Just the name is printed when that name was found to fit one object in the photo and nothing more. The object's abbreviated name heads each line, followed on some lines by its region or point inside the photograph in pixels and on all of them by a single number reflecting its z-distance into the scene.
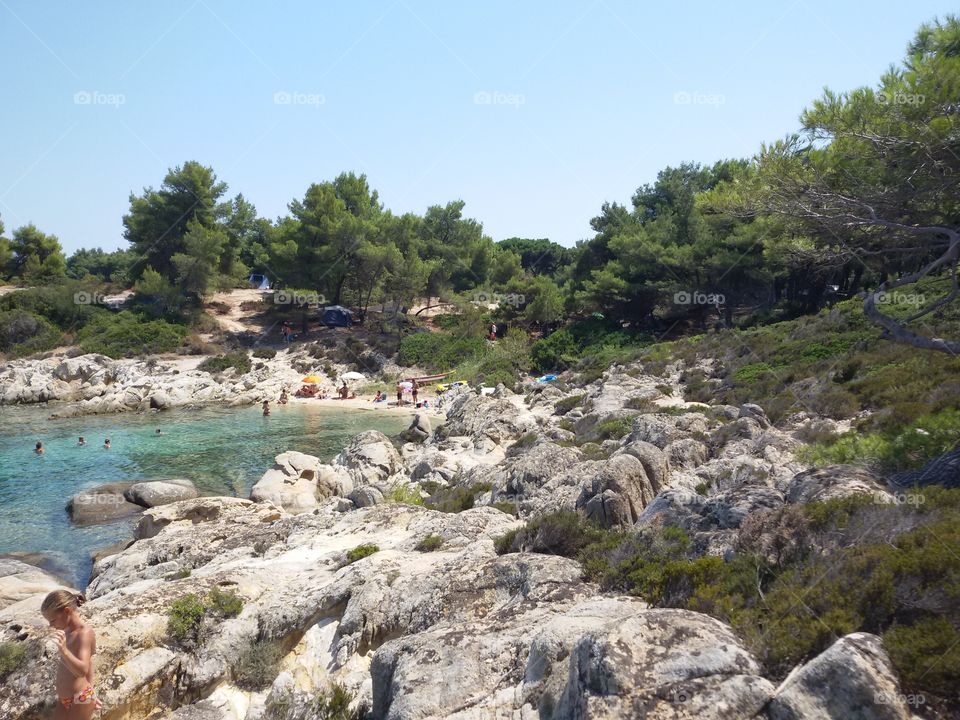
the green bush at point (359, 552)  11.52
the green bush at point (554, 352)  44.34
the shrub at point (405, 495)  18.25
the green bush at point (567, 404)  30.19
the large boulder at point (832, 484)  8.81
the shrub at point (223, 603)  9.84
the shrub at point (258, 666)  8.88
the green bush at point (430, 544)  11.36
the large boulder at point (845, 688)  4.64
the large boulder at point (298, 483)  20.73
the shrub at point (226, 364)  45.98
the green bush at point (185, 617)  9.26
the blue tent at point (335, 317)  55.41
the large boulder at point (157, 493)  21.52
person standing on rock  6.81
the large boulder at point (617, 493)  11.62
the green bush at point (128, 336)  47.72
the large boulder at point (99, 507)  20.28
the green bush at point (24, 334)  47.88
